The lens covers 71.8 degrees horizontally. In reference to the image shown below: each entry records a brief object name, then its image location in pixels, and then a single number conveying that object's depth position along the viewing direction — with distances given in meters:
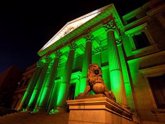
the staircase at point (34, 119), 7.83
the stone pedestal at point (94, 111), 3.71
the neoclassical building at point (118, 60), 8.97
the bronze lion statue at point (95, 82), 4.60
